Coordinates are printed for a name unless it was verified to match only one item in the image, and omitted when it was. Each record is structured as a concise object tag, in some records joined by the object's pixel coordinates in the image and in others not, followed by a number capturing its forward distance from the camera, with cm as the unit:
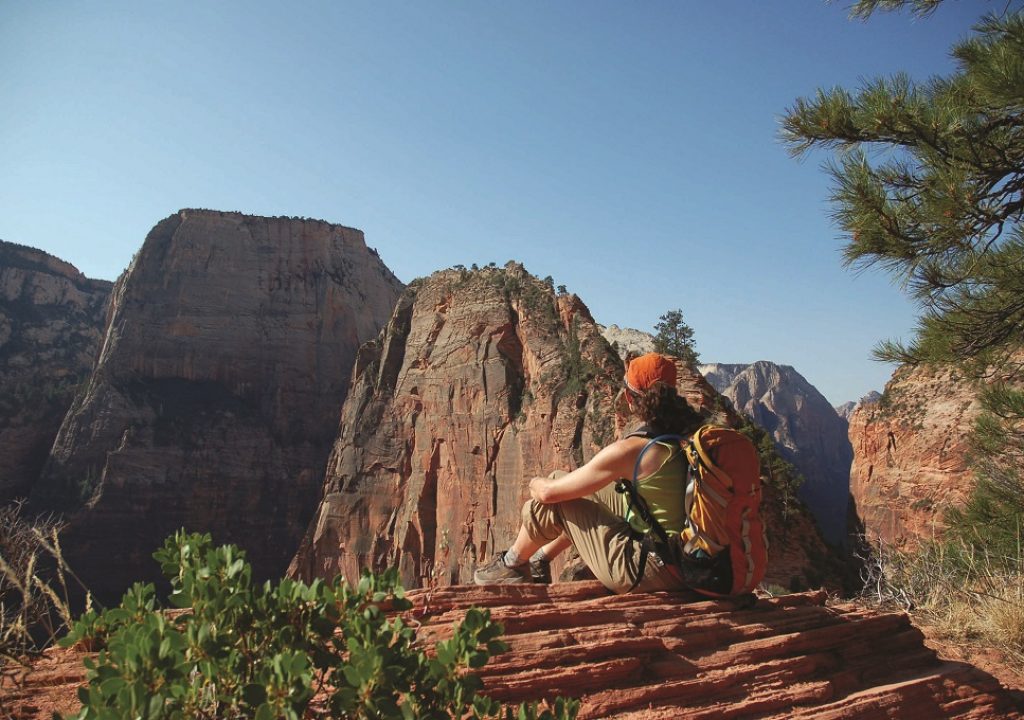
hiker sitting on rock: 381
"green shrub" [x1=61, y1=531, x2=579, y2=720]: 179
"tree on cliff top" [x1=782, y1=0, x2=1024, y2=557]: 546
